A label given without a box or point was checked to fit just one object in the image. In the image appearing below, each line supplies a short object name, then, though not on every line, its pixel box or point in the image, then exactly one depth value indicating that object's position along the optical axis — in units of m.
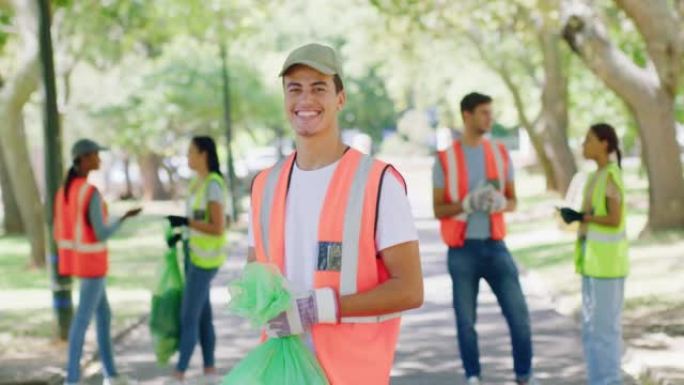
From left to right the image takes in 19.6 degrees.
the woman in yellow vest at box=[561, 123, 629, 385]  13.00
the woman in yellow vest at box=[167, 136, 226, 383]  14.35
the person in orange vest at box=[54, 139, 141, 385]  14.28
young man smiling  5.92
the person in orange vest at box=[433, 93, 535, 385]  13.12
